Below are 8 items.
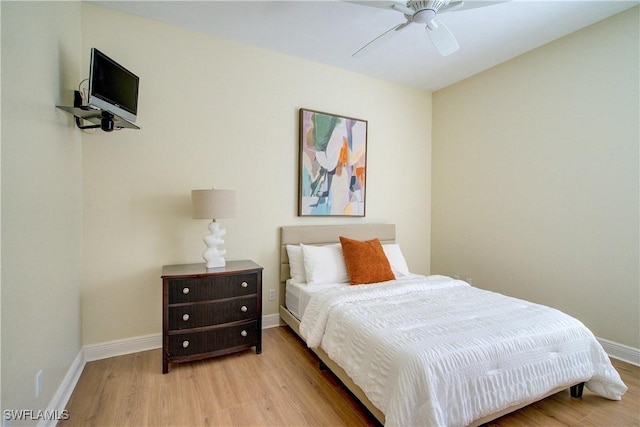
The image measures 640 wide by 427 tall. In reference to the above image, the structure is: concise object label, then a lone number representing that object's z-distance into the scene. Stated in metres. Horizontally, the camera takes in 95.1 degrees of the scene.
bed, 1.45
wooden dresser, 2.24
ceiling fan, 1.83
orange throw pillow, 2.78
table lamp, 2.42
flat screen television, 1.86
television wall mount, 1.98
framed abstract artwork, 3.27
